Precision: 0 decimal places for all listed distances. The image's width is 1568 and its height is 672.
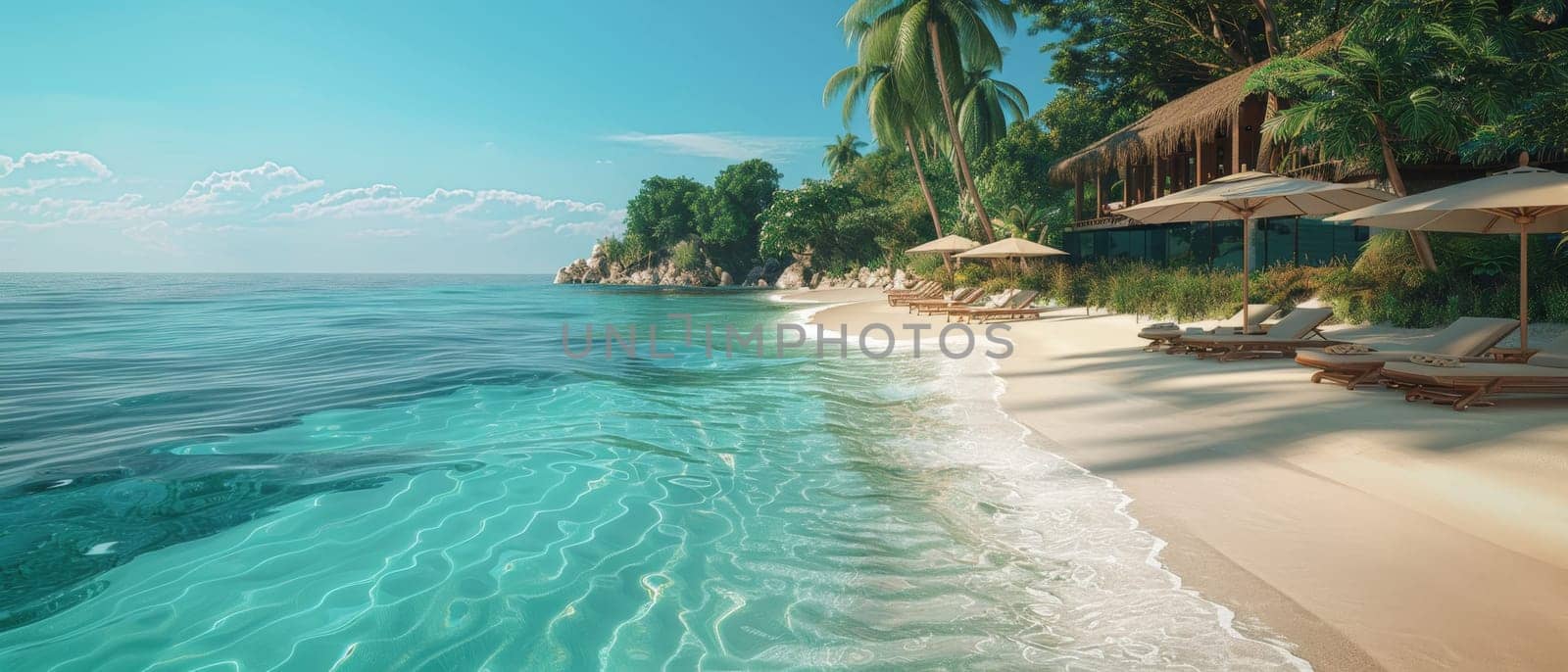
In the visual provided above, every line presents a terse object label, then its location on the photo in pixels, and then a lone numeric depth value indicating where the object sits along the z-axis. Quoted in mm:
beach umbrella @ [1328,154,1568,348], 6258
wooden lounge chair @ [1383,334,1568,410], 5527
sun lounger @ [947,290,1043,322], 16047
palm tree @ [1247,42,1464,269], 10406
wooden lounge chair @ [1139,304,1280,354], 9674
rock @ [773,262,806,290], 47344
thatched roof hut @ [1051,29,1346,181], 15336
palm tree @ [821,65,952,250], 26594
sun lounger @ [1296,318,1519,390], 6539
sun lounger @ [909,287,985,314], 18594
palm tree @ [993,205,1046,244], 25516
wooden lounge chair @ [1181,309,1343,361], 8586
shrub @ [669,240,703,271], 58625
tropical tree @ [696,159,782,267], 54375
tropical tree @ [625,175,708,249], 59719
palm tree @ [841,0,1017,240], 23203
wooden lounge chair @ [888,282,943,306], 21703
